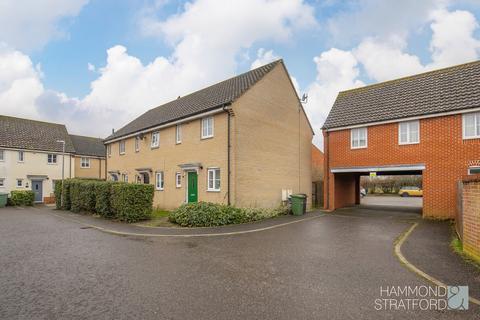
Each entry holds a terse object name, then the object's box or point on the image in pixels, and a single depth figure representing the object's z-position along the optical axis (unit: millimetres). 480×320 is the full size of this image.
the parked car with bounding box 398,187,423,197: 36844
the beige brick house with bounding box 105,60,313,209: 15258
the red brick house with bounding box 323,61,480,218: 13453
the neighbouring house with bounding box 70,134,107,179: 35656
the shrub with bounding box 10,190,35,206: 26266
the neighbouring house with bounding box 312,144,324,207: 22673
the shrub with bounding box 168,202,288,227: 12492
